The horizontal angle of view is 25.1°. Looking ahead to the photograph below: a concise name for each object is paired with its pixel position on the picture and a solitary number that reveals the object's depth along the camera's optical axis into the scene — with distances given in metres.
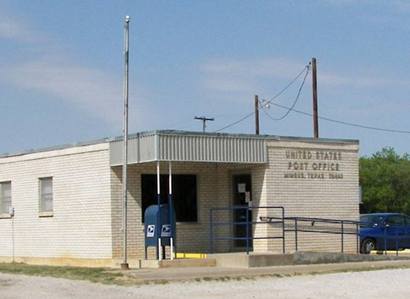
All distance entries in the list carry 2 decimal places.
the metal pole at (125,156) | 25.05
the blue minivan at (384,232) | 31.44
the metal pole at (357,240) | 29.73
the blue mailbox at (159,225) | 25.86
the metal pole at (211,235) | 27.87
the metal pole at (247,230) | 25.80
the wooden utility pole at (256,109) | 56.23
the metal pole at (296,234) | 27.48
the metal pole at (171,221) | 25.83
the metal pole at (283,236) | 26.95
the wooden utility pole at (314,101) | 44.72
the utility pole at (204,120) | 59.66
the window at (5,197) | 32.09
